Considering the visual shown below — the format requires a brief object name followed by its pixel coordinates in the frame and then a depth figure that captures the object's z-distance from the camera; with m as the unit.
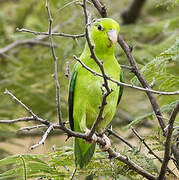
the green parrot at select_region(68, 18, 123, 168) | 6.95
